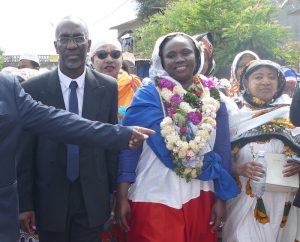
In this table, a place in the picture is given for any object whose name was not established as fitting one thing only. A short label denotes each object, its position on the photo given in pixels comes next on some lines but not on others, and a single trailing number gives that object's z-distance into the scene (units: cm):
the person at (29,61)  652
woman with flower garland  311
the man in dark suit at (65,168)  299
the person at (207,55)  475
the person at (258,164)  348
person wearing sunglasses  414
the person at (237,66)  527
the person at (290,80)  595
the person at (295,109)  317
